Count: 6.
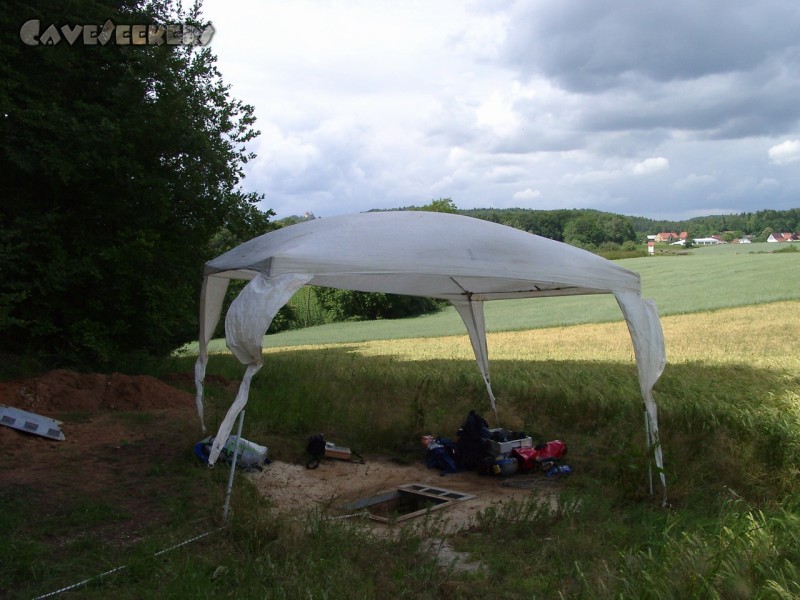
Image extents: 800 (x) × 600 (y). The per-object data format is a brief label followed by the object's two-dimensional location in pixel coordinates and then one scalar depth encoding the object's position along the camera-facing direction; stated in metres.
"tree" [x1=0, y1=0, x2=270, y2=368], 10.82
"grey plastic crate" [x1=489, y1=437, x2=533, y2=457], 7.67
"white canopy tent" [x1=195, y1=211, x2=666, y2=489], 5.58
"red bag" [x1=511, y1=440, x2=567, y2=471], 7.61
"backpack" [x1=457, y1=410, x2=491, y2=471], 7.78
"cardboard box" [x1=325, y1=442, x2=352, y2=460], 8.04
